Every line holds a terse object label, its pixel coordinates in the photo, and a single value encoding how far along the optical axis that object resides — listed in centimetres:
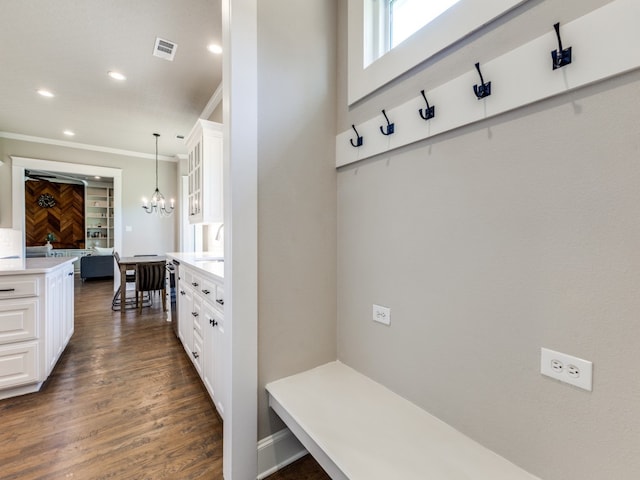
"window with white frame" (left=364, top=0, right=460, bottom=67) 140
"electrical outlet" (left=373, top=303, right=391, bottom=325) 136
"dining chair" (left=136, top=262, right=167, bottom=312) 386
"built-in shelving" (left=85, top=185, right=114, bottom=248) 849
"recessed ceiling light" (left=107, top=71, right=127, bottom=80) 306
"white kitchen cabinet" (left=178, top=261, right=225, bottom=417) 166
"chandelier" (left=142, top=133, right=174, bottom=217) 531
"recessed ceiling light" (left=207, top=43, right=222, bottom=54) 262
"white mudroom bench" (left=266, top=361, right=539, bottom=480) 91
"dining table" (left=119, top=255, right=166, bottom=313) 398
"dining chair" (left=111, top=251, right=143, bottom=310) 425
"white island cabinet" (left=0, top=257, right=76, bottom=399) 193
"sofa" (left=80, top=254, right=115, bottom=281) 643
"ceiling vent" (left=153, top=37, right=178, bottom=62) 256
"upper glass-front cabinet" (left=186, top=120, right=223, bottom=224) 305
